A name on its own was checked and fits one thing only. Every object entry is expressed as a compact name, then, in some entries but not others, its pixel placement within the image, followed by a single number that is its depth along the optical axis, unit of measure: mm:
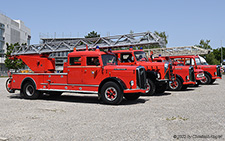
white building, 71438
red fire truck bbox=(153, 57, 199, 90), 15406
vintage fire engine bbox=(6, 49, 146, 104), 9598
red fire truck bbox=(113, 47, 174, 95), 12680
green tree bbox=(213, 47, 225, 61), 107750
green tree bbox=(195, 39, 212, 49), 68500
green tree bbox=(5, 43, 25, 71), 58528
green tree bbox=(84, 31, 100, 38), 75125
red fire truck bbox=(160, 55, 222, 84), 18828
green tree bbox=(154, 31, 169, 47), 52056
